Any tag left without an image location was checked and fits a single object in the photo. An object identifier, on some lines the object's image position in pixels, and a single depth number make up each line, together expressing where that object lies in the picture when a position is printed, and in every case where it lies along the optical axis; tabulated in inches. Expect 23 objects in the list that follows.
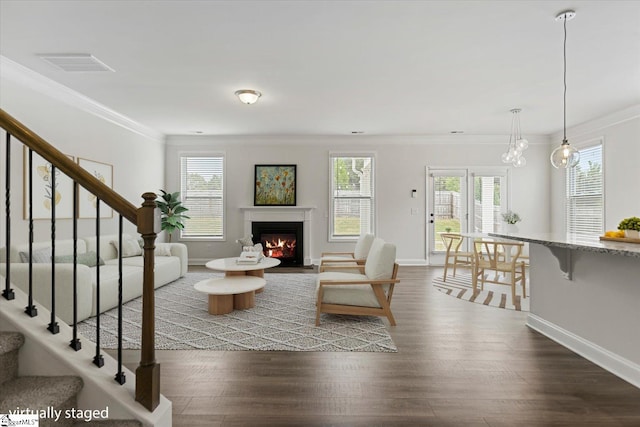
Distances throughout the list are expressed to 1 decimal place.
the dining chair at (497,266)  181.3
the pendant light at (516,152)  183.9
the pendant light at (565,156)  124.6
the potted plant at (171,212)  265.6
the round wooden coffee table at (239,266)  171.1
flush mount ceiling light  180.5
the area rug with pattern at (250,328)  119.6
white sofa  127.0
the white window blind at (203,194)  297.4
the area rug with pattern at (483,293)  174.1
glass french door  289.4
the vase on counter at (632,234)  103.5
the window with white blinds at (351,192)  295.9
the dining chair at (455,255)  226.4
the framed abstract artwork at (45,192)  158.2
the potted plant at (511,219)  241.4
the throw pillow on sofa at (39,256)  140.5
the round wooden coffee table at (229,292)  149.3
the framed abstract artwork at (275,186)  293.1
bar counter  95.2
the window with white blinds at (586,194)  237.0
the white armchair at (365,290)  137.0
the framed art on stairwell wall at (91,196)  194.4
